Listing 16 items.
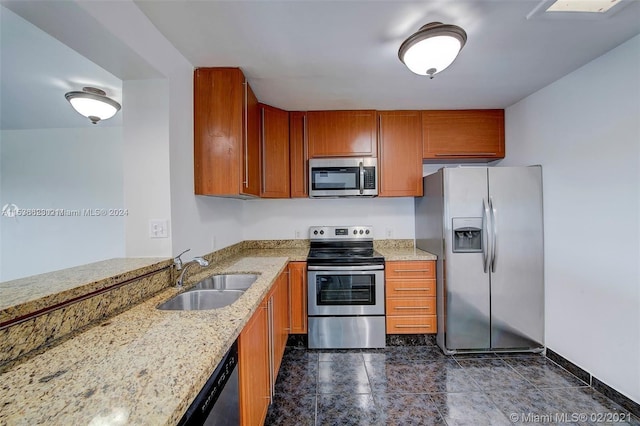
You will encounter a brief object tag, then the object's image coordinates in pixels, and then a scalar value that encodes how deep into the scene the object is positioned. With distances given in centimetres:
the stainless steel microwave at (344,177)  268
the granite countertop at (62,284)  83
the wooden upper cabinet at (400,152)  277
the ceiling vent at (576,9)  132
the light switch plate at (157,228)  155
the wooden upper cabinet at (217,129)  188
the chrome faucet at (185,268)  147
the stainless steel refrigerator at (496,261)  228
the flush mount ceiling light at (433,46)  138
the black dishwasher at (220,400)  75
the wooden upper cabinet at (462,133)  276
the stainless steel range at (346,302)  246
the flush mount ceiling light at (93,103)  201
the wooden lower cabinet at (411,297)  250
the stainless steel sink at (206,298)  149
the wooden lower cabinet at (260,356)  115
